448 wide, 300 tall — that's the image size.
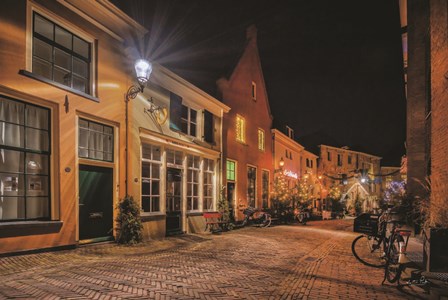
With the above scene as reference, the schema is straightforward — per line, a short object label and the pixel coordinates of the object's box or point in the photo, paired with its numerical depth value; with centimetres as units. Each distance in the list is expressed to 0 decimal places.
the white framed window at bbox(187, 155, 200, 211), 1385
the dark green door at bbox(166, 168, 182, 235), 1238
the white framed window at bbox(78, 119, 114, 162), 902
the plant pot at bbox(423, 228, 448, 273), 544
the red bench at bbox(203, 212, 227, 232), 1349
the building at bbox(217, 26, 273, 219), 1723
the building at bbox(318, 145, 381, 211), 3962
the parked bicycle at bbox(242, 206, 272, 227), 1695
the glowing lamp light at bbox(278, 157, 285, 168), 2225
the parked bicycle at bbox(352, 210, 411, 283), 627
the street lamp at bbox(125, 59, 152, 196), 937
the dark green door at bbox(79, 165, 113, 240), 890
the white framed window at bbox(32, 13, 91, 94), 816
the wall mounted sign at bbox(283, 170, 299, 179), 2586
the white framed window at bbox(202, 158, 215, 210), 1507
